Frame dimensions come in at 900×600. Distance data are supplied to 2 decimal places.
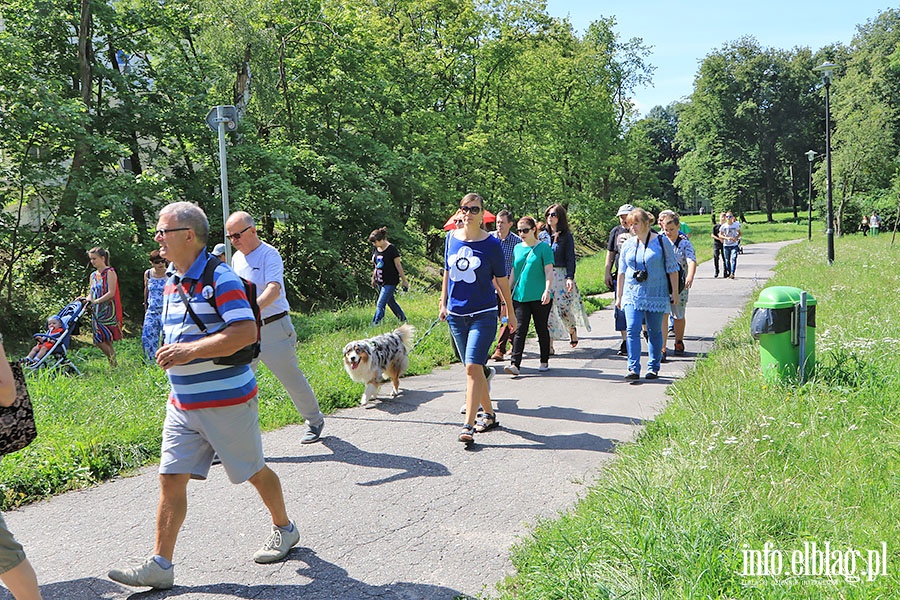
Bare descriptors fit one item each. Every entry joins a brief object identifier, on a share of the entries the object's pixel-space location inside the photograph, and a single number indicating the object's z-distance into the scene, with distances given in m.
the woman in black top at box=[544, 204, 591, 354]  10.16
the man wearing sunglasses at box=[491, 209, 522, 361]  9.62
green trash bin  6.84
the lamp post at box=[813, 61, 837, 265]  23.38
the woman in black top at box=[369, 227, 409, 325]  13.05
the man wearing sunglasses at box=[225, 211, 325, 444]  5.98
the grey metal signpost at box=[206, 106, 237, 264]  9.32
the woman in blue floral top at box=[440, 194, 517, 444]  6.20
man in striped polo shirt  3.76
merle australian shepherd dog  7.76
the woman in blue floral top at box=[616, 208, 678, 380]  8.36
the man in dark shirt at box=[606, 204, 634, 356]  10.41
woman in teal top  9.05
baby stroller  10.29
